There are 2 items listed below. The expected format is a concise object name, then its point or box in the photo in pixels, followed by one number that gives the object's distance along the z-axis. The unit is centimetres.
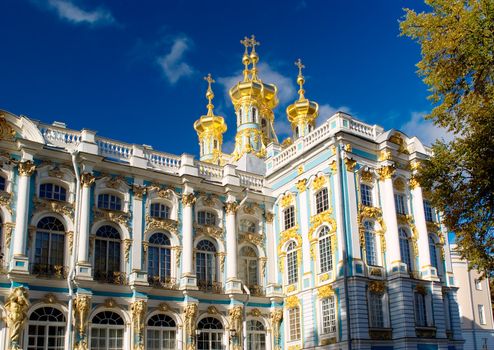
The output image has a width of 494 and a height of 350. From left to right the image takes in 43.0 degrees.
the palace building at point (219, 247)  2248
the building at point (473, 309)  3731
